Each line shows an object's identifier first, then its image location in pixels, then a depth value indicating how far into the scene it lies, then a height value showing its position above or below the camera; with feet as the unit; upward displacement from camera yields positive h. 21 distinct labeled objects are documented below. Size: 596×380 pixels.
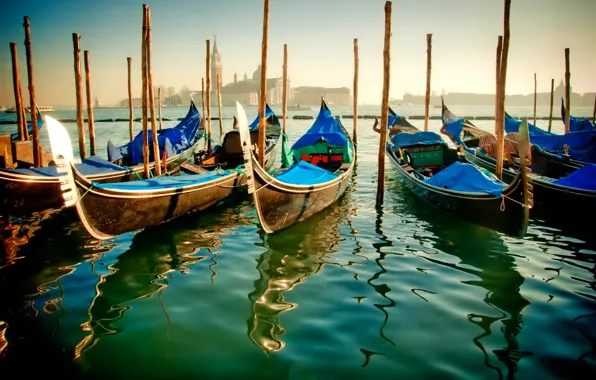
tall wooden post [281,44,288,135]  39.01 +6.61
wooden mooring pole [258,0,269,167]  21.61 +4.16
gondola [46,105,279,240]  13.64 -2.94
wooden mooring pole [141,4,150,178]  23.86 +3.30
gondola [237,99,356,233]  16.07 -2.42
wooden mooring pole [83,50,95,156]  34.76 +3.73
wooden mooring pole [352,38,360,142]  42.88 +6.25
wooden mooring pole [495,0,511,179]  20.10 +2.85
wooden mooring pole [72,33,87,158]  30.35 +4.34
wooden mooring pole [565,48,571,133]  40.27 +6.01
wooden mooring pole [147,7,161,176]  25.25 +1.65
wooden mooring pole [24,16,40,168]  28.78 +2.96
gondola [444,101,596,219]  19.39 -2.90
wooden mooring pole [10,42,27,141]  33.01 +4.99
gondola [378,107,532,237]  15.35 -2.87
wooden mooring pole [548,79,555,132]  58.98 +8.06
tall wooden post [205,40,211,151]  42.12 +6.99
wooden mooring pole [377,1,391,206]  22.54 +2.70
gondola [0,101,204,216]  20.51 -2.83
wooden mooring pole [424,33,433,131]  38.42 +7.81
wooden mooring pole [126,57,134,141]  40.27 +6.07
